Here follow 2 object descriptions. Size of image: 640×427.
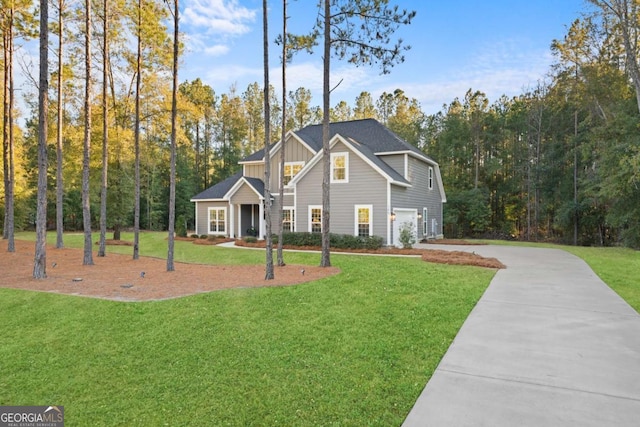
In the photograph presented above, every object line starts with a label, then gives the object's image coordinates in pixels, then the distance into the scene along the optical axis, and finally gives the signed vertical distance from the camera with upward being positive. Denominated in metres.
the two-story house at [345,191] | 18.41 +1.74
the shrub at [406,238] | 17.77 -0.92
